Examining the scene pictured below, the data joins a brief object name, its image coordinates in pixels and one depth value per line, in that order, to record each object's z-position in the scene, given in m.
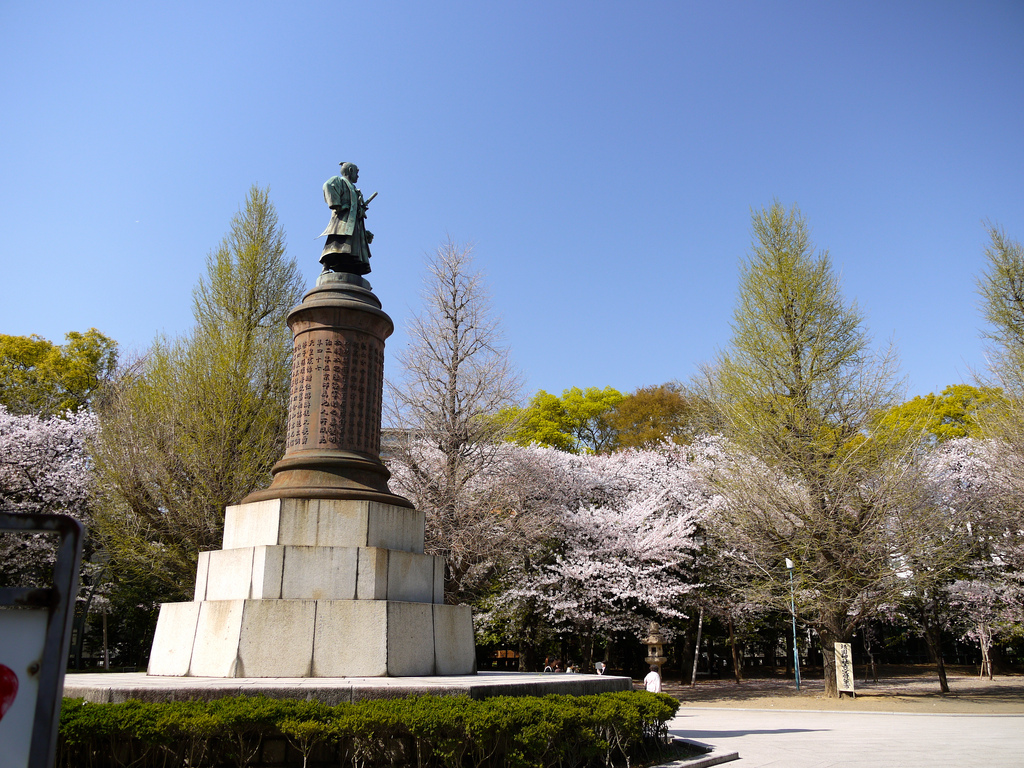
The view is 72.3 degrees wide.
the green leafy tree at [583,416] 38.00
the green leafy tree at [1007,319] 19.19
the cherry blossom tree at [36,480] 21.10
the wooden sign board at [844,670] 18.50
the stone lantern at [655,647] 18.91
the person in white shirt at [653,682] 15.06
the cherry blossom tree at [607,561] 21.70
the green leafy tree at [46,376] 26.55
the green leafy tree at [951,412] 21.42
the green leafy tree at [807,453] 18.27
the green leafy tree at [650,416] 36.06
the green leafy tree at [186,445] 17.38
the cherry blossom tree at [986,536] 20.75
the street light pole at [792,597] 18.44
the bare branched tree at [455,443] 18.25
